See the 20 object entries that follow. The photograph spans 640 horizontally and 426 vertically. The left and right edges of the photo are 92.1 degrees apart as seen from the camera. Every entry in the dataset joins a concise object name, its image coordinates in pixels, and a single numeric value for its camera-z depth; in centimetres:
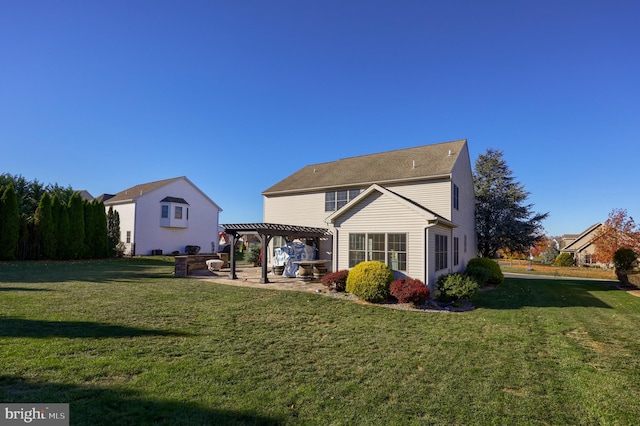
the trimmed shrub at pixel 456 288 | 1098
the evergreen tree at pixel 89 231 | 2595
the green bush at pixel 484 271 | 1644
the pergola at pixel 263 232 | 1445
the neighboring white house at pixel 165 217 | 3134
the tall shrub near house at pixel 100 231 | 2670
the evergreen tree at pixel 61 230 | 2409
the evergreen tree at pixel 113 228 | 2902
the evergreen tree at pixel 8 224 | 2150
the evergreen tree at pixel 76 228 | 2469
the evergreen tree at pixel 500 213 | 2345
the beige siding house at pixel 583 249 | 4133
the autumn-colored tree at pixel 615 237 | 2180
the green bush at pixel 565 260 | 4012
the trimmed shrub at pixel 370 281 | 1074
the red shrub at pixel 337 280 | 1238
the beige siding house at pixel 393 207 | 1203
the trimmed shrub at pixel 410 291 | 1016
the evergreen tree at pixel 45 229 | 2342
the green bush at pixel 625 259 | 1811
